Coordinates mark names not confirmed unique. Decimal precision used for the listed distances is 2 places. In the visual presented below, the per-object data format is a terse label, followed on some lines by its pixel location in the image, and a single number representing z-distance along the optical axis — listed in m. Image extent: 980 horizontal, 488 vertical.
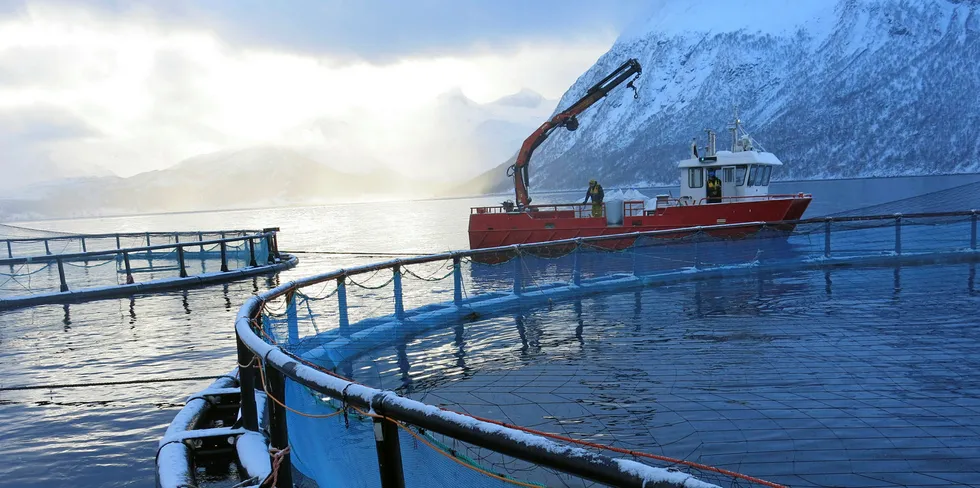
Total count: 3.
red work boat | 26.84
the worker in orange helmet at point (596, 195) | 28.87
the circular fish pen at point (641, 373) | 3.49
